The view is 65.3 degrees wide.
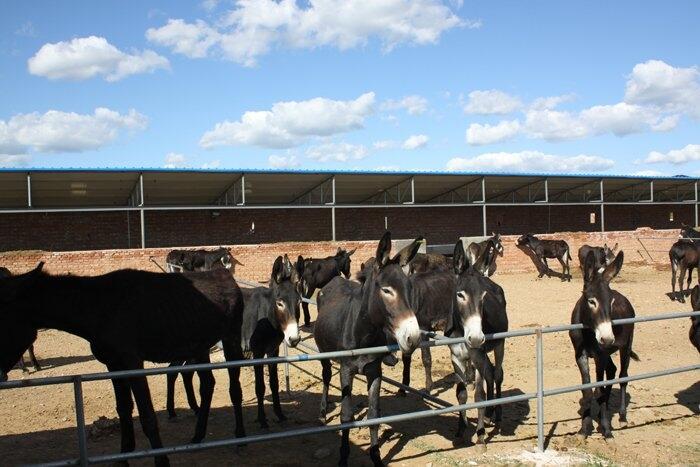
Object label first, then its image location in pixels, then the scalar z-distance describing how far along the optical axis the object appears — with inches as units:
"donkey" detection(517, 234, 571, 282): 862.5
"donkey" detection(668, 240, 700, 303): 627.2
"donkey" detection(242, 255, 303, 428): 238.1
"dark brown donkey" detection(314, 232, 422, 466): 166.1
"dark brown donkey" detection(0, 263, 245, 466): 159.3
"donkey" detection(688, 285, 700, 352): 256.6
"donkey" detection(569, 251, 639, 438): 205.9
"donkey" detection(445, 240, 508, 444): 195.0
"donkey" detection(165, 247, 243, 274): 641.6
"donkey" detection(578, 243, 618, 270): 548.1
